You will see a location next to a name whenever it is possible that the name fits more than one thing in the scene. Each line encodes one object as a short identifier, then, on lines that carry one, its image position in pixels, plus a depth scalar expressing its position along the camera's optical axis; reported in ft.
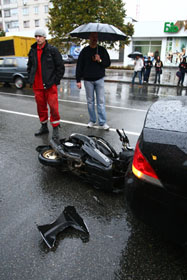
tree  58.19
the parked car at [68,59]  122.52
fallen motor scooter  8.57
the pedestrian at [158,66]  48.01
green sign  98.48
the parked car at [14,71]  36.58
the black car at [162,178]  5.10
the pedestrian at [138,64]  45.62
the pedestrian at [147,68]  49.01
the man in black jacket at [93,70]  15.92
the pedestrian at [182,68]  43.65
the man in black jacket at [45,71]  13.78
